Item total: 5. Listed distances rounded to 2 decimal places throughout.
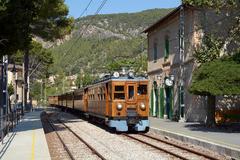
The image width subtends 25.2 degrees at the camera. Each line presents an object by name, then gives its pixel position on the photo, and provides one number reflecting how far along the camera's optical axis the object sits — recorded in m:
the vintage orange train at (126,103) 25.61
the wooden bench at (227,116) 29.67
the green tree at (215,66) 22.53
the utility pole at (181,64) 32.64
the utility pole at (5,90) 25.00
